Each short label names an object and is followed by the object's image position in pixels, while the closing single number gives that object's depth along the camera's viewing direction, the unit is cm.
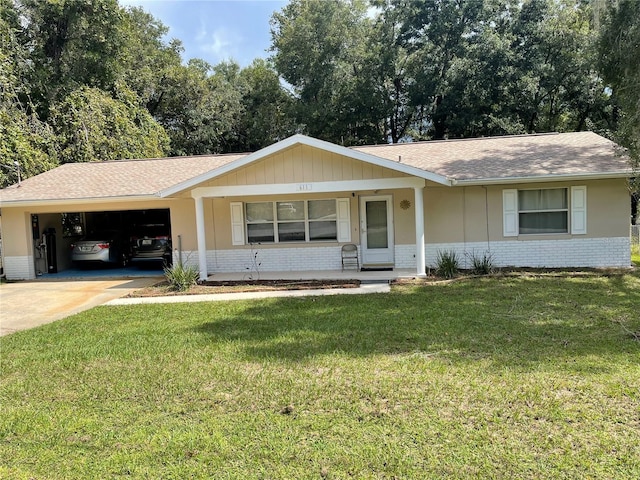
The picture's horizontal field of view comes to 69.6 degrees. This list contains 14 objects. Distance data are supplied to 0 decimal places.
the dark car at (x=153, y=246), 1455
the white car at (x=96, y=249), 1457
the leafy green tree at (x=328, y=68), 2777
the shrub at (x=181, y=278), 1090
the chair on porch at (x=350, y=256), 1258
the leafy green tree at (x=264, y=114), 3058
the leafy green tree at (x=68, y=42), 2245
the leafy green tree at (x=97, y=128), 2175
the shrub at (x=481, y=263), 1114
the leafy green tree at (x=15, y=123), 1769
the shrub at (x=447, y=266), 1107
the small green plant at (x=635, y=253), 1404
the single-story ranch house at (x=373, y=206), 1130
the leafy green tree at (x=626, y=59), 835
